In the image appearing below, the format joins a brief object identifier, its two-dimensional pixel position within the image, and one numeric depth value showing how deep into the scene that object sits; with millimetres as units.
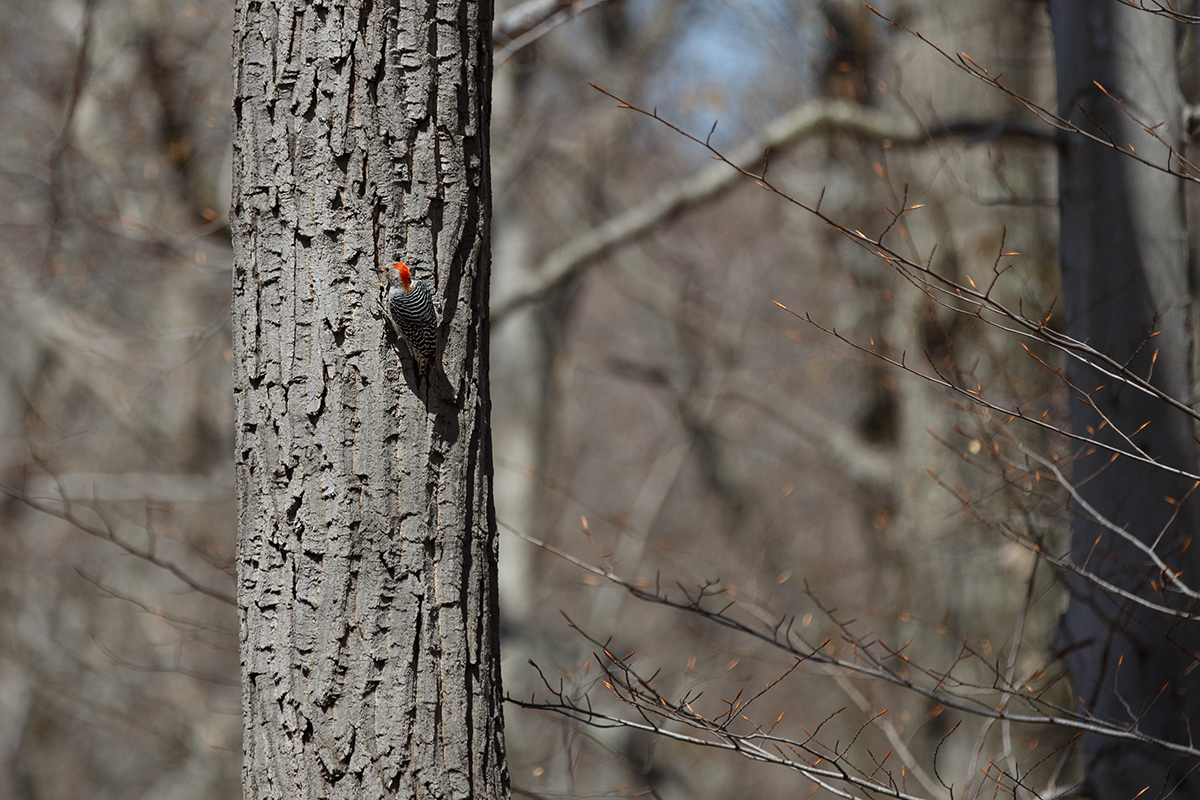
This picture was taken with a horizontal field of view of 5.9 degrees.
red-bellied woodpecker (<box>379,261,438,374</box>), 22620
